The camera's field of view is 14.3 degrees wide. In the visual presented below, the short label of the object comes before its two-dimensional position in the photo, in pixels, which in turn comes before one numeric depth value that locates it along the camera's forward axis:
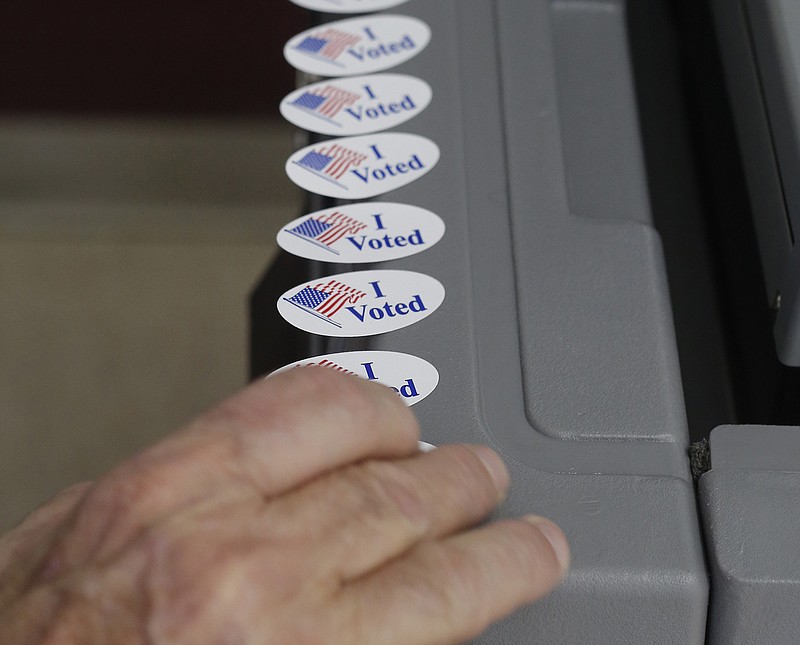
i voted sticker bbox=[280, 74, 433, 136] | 1.00
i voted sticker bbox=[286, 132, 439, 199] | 0.98
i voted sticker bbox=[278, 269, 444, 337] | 0.94
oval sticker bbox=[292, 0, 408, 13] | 1.04
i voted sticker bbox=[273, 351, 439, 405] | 0.92
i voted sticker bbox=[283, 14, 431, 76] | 1.02
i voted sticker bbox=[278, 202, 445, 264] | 0.96
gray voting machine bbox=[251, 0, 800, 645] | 0.90
